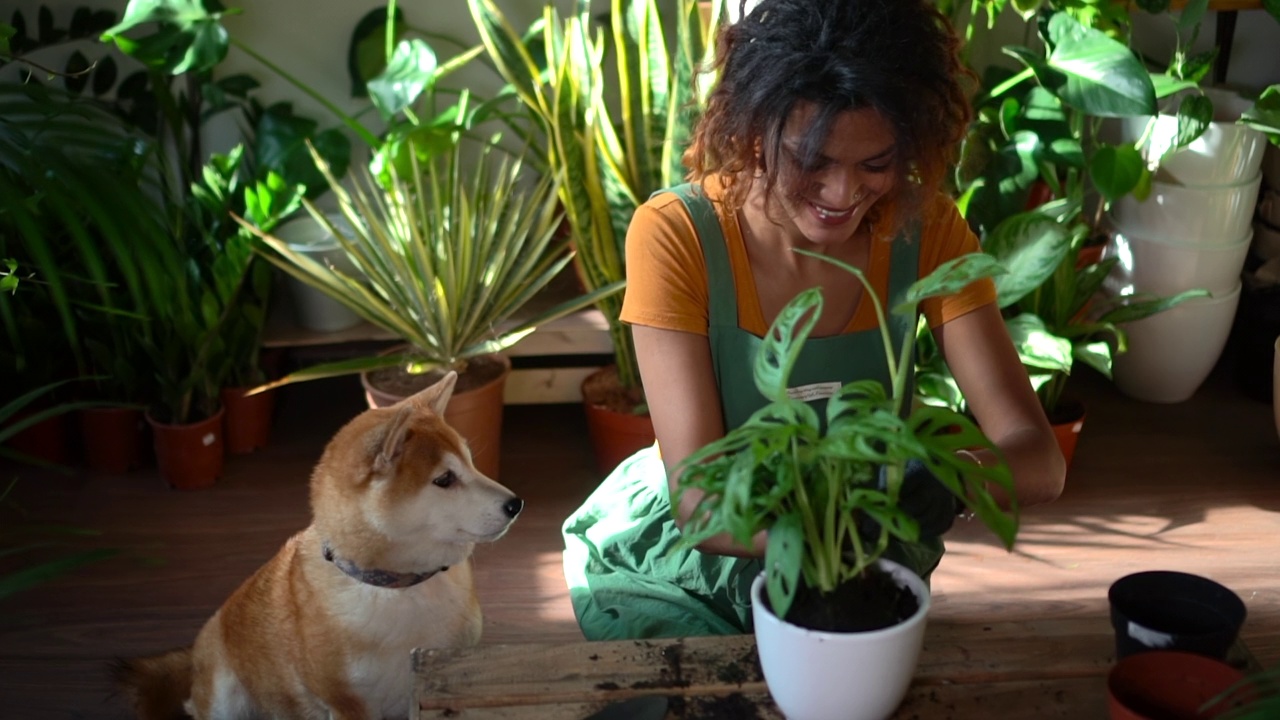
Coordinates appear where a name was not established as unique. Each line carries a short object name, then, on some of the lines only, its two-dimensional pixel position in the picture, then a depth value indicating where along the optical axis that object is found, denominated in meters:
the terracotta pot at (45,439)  2.73
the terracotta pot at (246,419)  2.78
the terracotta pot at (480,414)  2.50
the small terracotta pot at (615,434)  2.63
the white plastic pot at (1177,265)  2.85
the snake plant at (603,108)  2.41
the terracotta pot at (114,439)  2.69
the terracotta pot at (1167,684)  0.93
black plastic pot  1.01
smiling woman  1.25
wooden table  1.06
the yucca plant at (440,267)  2.48
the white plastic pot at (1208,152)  2.71
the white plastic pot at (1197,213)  2.79
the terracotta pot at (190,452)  2.63
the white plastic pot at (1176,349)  2.95
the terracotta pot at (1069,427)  2.68
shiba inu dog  1.54
